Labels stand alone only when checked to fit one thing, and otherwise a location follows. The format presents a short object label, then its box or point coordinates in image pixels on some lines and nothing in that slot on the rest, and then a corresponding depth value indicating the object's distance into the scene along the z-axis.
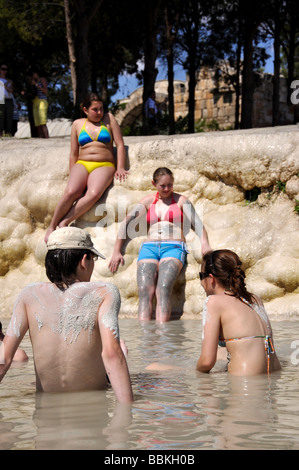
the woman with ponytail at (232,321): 4.38
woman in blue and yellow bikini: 8.89
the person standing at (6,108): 13.17
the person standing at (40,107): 13.57
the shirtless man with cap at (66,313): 3.64
